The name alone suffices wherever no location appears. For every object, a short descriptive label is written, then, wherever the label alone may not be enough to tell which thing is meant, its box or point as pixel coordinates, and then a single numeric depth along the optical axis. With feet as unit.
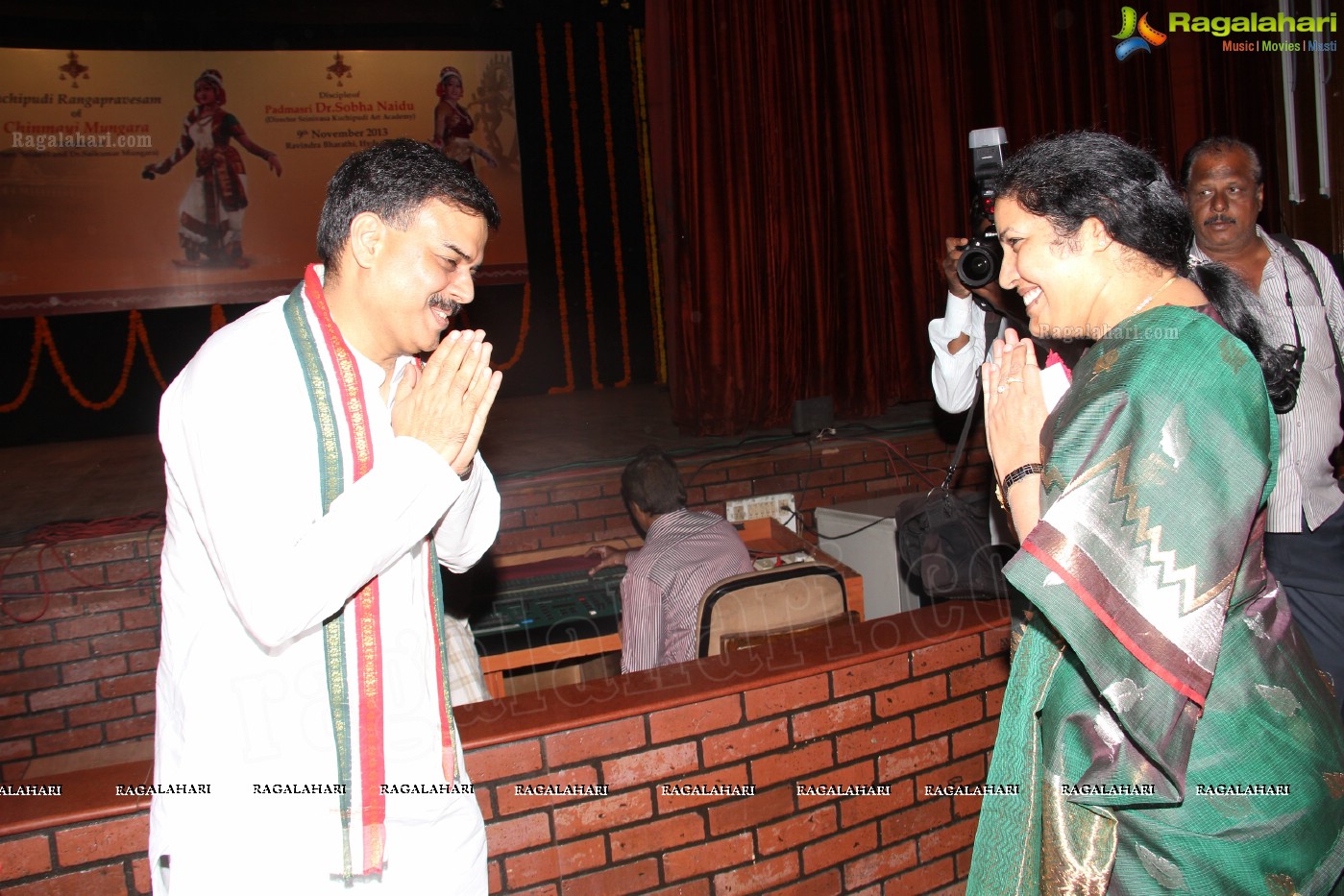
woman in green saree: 3.70
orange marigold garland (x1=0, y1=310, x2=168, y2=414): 19.21
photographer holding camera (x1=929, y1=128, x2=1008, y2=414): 8.09
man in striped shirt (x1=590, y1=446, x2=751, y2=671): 8.97
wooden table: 10.10
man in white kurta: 3.61
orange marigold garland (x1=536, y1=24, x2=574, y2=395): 21.06
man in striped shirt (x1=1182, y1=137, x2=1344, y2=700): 7.52
